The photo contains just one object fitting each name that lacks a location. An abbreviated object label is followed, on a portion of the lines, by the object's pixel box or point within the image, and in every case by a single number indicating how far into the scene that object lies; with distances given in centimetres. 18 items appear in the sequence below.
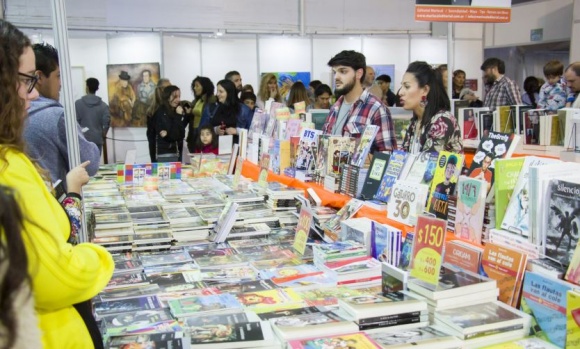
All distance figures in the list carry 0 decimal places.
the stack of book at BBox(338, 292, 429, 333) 189
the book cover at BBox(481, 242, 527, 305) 200
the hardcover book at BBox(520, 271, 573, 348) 182
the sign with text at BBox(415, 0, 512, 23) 598
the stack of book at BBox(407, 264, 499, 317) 197
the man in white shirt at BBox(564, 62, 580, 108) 635
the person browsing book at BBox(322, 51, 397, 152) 398
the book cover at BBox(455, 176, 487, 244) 235
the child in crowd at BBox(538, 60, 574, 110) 724
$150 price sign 200
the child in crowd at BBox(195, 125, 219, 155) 630
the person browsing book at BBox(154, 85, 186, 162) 761
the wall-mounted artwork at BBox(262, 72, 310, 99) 1098
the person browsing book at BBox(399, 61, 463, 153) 329
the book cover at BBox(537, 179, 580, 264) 191
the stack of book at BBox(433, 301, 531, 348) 183
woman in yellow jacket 129
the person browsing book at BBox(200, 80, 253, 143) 682
